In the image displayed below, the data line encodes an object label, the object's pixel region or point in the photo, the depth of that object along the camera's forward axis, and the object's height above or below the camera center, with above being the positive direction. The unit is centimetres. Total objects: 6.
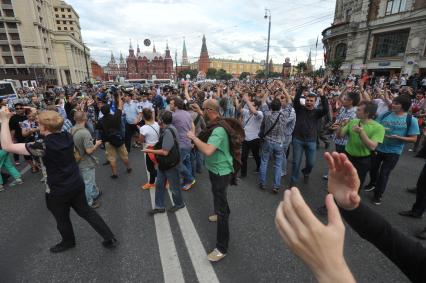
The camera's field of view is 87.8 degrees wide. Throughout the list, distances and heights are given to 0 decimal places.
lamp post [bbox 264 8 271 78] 2188 +286
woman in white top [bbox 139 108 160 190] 420 -95
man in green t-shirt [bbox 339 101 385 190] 331 -87
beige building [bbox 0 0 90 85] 5206 +951
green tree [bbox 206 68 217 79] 10588 +286
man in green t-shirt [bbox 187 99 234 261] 279 -123
